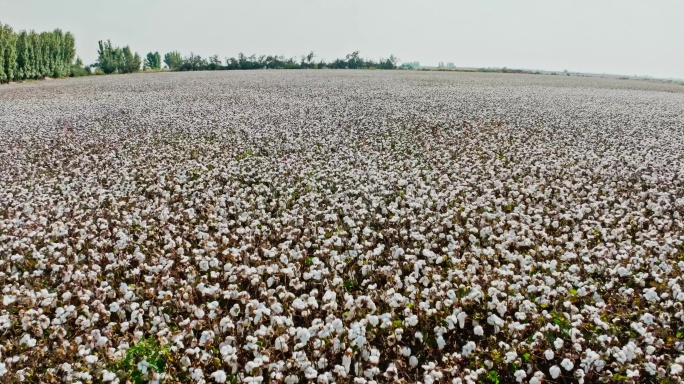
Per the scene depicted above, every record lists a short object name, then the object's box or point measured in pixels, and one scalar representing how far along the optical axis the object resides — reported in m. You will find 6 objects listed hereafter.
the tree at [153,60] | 142.00
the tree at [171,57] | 146.02
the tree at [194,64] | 87.94
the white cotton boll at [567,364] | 4.65
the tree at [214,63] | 89.31
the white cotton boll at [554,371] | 4.59
